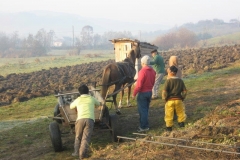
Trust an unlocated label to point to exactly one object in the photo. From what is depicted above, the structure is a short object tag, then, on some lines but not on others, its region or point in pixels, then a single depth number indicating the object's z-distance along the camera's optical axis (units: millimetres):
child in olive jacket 7730
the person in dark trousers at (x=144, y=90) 8547
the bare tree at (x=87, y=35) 136375
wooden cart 7445
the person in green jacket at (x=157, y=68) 12586
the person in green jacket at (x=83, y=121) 6691
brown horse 10383
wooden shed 16484
